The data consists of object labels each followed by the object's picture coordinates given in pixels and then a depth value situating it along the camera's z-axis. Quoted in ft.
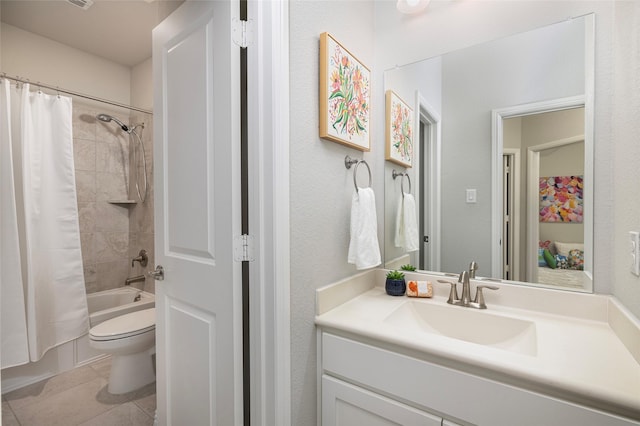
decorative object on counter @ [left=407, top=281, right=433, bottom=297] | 4.58
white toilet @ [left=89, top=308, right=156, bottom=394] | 6.18
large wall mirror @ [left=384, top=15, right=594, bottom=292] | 3.76
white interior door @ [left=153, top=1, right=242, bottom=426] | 3.56
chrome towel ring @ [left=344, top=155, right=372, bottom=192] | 4.46
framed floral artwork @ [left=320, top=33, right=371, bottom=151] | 3.87
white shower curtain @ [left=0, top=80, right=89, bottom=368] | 6.12
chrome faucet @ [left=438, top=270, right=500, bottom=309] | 4.10
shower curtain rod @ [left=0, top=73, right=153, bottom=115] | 6.70
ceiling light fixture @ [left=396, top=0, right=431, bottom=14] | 4.70
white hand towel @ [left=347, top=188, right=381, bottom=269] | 4.17
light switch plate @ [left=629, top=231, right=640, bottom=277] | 2.69
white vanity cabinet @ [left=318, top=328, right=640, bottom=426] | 2.51
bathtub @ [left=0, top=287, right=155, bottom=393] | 6.70
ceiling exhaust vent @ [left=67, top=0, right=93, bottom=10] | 6.54
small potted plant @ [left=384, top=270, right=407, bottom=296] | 4.67
